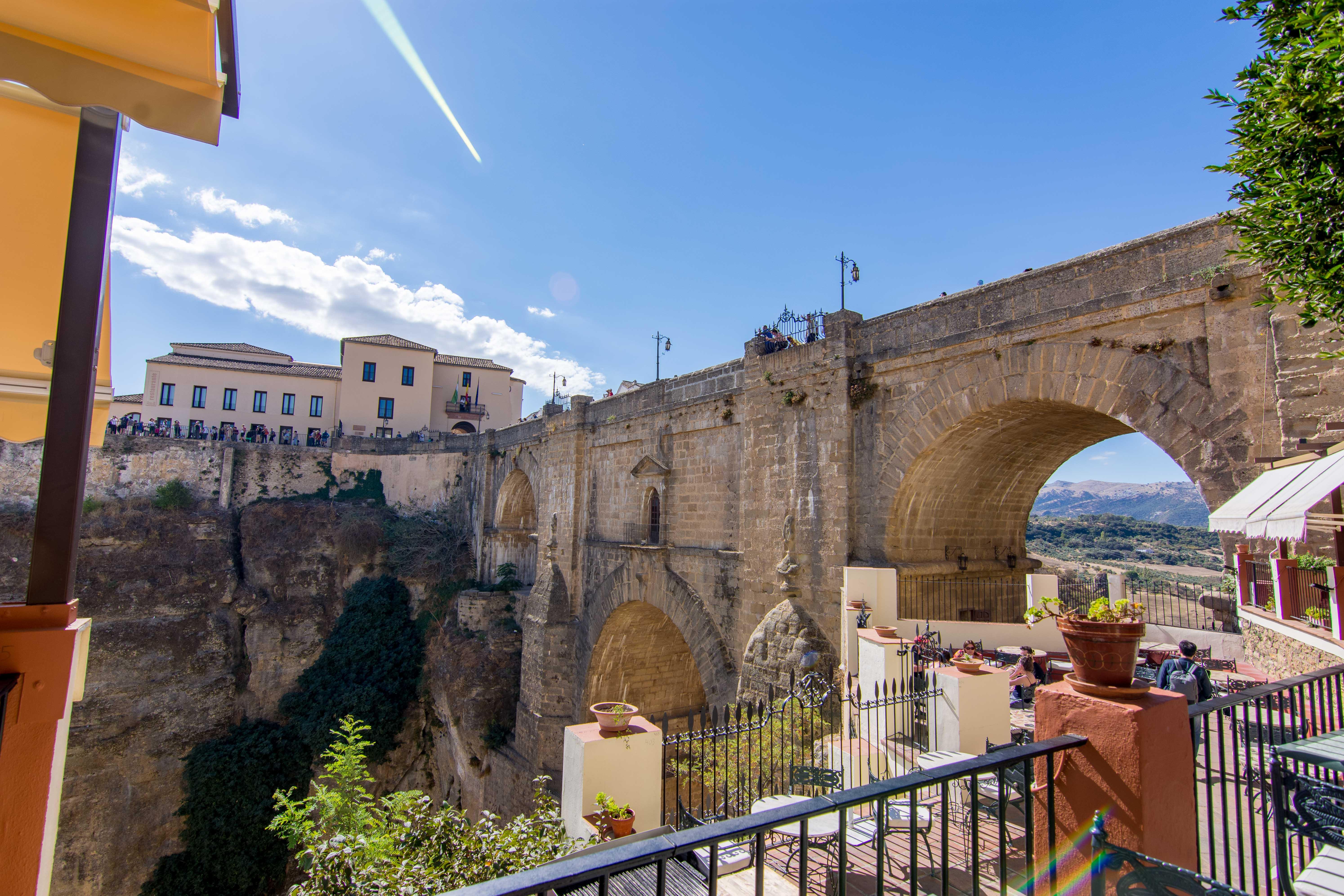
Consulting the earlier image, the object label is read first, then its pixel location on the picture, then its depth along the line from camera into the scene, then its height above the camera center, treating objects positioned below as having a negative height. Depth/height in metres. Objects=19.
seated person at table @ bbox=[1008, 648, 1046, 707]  8.15 -1.87
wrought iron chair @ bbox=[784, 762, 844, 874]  6.10 -2.37
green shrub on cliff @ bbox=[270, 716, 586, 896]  4.55 -2.50
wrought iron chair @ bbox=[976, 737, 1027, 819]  5.10 -2.15
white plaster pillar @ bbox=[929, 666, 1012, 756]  5.98 -1.66
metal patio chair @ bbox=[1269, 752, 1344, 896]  2.70 -1.30
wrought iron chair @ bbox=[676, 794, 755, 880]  4.74 -2.46
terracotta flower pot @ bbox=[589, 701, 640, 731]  6.14 -1.82
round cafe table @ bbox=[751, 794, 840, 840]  4.95 -2.28
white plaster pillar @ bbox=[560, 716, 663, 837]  5.87 -2.27
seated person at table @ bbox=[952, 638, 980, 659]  7.25 -1.49
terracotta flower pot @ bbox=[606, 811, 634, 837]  5.27 -2.44
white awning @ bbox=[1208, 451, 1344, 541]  4.62 +0.23
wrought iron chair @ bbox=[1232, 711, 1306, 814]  3.15 -1.37
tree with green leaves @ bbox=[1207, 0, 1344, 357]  3.91 +2.38
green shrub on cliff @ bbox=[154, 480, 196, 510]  25.73 +0.53
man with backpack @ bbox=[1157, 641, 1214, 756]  5.79 -1.33
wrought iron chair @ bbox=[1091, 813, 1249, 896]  2.04 -1.08
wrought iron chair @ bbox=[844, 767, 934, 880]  4.77 -2.25
